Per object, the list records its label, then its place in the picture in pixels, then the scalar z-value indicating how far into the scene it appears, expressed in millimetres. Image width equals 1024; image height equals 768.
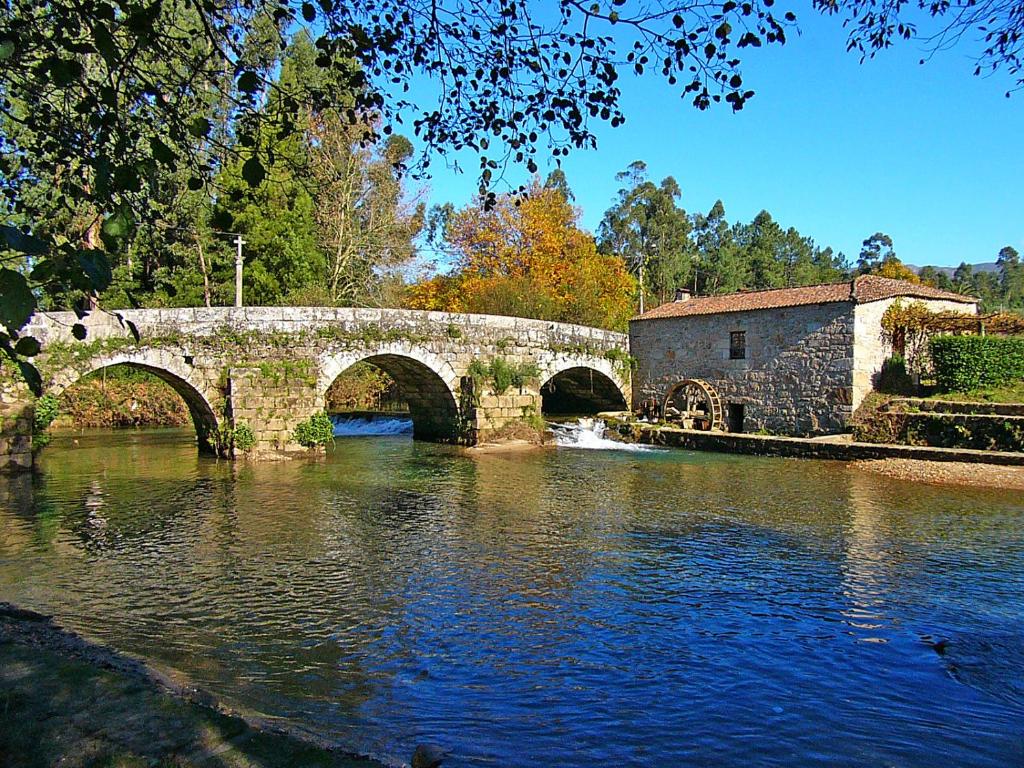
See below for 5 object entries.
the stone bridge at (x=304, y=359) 14789
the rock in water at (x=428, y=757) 3572
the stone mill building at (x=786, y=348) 16969
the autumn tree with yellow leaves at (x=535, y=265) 28406
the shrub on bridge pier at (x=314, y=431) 16188
